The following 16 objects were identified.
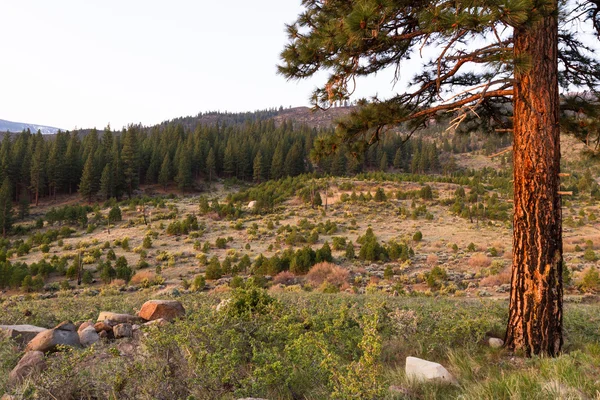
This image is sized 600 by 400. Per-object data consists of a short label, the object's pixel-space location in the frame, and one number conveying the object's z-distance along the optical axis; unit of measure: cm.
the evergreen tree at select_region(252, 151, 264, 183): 5896
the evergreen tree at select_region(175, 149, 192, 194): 5272
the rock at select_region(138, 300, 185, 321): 584
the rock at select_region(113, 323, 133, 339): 505
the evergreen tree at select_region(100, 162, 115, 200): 4541
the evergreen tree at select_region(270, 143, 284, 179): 5944
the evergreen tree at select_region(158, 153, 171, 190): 5294
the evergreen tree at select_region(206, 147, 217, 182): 5891
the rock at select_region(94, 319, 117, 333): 513
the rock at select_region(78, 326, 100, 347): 474
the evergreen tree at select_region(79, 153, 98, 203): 4528
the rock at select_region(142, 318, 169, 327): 407
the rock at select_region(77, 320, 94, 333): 518
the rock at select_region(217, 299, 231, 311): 453
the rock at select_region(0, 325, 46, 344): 449
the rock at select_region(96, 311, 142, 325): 556
